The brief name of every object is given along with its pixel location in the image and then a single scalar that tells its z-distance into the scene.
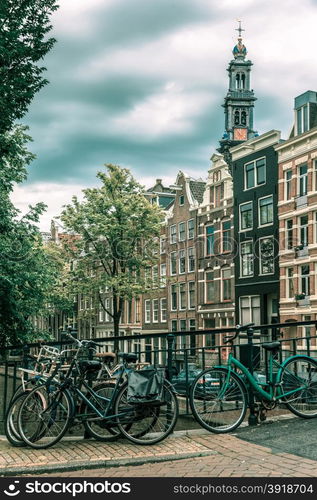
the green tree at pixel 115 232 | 35.75
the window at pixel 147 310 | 50.22
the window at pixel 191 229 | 45.09
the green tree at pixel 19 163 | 10.99
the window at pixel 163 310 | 48.12
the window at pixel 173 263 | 46.97
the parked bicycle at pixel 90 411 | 6.75
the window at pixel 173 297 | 46.92
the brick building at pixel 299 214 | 33.91
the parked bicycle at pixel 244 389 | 7.20
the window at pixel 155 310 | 49.28
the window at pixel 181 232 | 46.24
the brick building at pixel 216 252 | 41.56
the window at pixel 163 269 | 48.25
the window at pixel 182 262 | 45.81
